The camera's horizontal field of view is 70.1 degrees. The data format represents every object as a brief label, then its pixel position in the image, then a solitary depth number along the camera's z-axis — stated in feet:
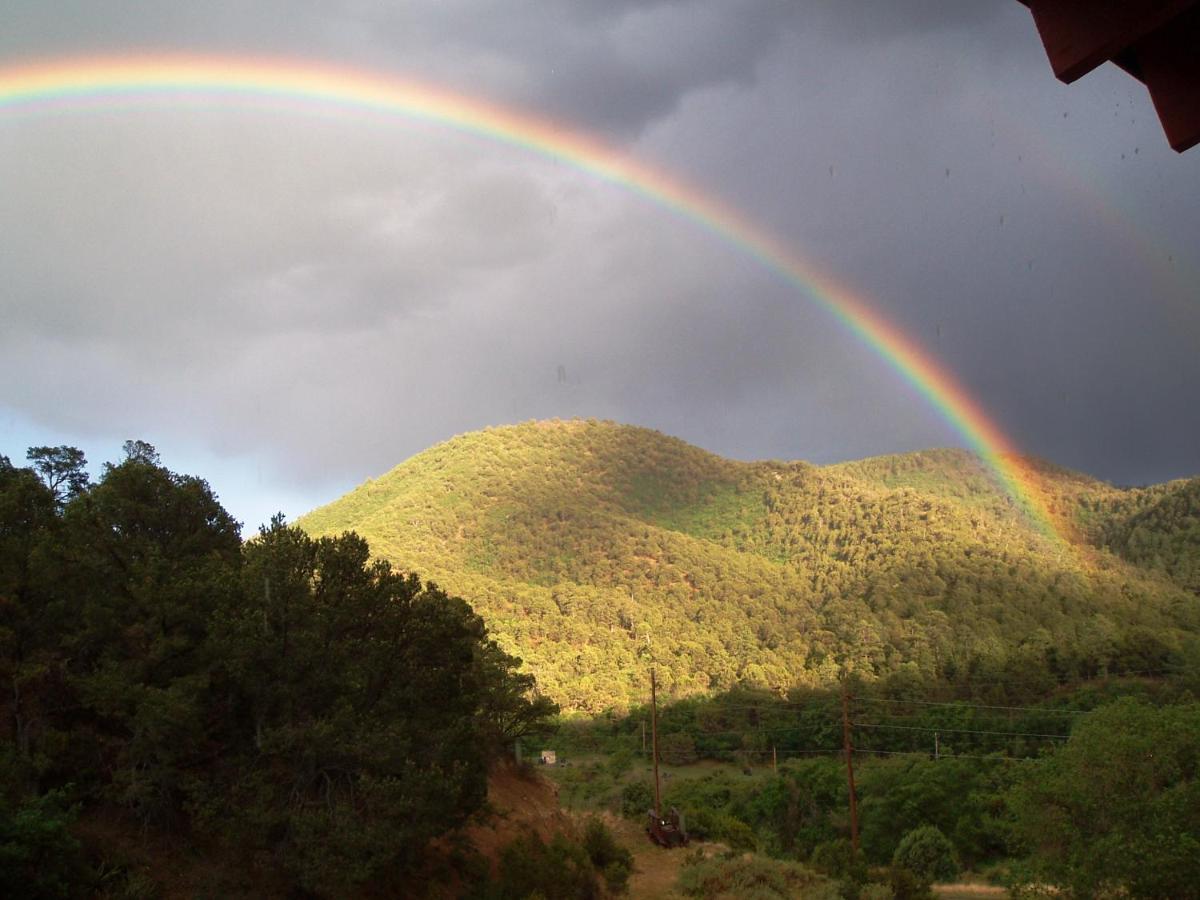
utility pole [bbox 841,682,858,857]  105.09
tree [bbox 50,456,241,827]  57.52
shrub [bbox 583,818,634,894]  98.84
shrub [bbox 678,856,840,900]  92.02
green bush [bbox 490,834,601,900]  79.00
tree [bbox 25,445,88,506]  82.28
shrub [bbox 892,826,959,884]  141.79
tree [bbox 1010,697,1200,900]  79.66
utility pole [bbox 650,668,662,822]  136.98
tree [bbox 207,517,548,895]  57.82
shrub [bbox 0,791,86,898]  42.50
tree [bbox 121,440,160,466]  75.76
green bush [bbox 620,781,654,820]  168.25
